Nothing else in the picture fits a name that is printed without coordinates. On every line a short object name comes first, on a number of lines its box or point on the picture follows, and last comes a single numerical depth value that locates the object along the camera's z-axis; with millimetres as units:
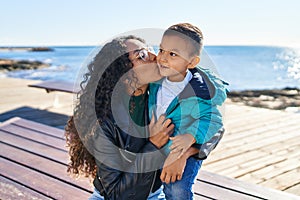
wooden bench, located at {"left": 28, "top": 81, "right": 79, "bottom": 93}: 5725
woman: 1459
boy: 1336
